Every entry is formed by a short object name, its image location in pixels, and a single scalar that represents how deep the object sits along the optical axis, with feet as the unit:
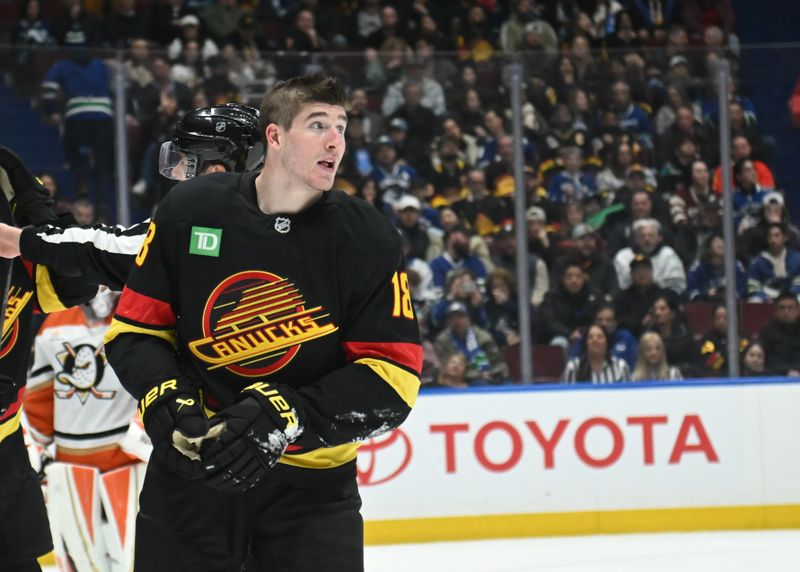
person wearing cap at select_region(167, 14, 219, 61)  61.52
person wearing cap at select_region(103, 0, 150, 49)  62.64
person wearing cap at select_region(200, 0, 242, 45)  63.82
